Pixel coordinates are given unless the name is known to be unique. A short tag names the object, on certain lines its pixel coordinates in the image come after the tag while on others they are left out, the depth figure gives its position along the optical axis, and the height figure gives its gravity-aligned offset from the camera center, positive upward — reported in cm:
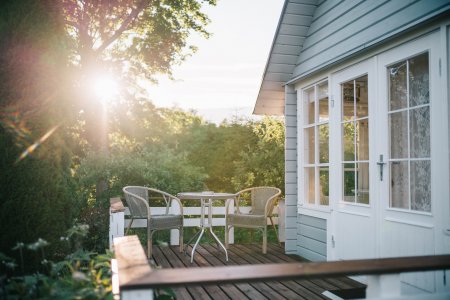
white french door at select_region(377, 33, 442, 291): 318 +6
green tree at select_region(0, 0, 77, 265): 293 +26
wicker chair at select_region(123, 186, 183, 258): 568 -77
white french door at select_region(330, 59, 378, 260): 405 -4
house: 320 +32
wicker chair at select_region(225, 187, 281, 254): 590 -80
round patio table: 554 -48
